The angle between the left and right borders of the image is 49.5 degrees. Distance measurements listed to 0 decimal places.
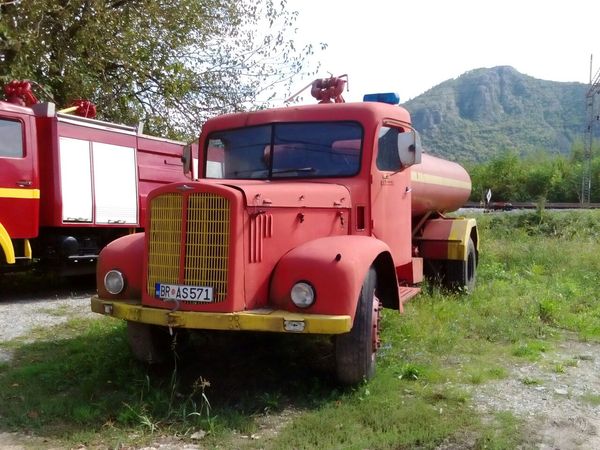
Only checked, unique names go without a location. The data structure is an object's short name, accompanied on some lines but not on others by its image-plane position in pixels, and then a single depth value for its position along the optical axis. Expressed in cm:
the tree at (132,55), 1146
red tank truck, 461
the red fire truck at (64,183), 883
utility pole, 3894
